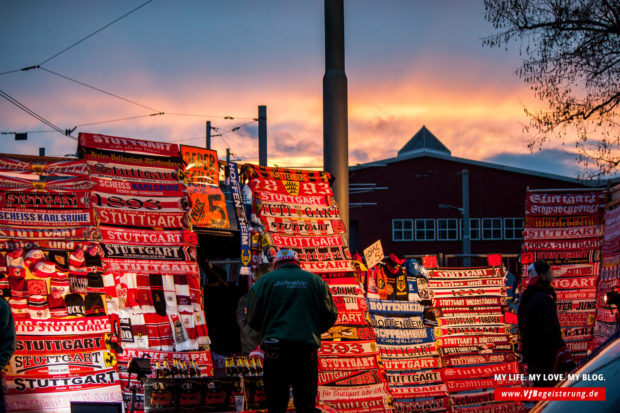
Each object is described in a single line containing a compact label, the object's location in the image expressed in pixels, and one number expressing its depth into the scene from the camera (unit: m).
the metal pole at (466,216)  36.56
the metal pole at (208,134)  35.91
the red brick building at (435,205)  53.41
